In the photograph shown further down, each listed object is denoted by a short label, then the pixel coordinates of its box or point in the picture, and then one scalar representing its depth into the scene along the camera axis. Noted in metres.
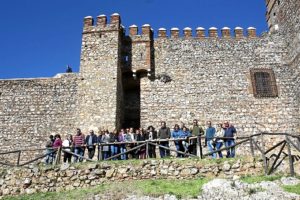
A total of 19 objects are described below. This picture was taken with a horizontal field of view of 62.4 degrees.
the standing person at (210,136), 8.06
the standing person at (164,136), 8.13
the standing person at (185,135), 7.98
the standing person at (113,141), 8.16
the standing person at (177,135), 8.06
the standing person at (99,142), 7.88
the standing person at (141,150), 8.08
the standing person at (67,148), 8.07
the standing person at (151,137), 8.11
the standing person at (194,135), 7.93
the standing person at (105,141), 8.12
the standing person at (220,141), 7.90
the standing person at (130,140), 8.22
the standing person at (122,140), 8.09
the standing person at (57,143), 8.60
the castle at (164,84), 10.68
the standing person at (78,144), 8.31
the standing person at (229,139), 7.83
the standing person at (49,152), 8.16
